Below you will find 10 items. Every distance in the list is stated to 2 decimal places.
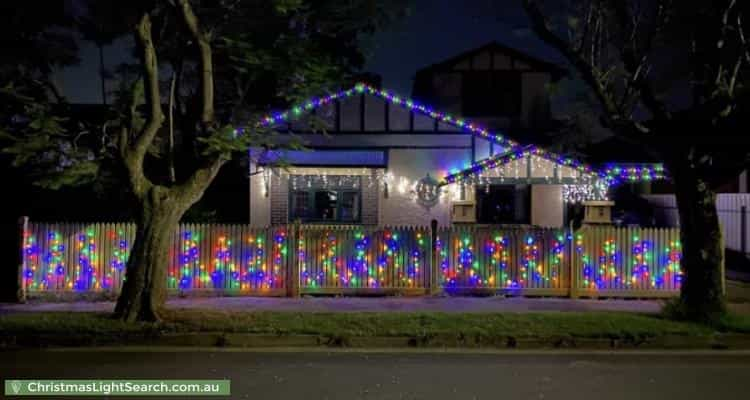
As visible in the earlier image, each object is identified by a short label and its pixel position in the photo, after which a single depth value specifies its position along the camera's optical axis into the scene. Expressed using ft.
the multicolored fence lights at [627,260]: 41.63
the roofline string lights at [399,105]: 60.39
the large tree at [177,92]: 32.81
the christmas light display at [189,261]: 41.39
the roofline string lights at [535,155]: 57.62
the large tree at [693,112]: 32.89
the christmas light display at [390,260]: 42.32
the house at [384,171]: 60.49
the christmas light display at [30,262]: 40.45
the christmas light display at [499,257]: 42.29
